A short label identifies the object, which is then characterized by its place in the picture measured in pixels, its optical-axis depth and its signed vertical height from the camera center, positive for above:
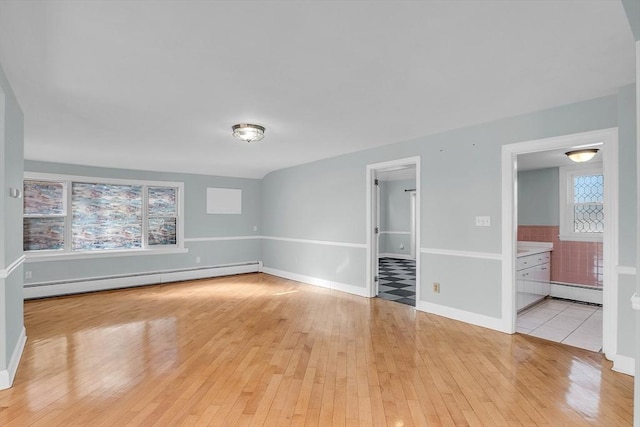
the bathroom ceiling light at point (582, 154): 3.96 +0.82
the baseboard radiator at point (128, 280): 5.16 -1.24
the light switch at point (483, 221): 3.64 -0.05
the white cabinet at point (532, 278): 4.09 -0.87
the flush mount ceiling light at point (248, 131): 3.65 +0.99
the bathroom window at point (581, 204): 4.96 +0.23
